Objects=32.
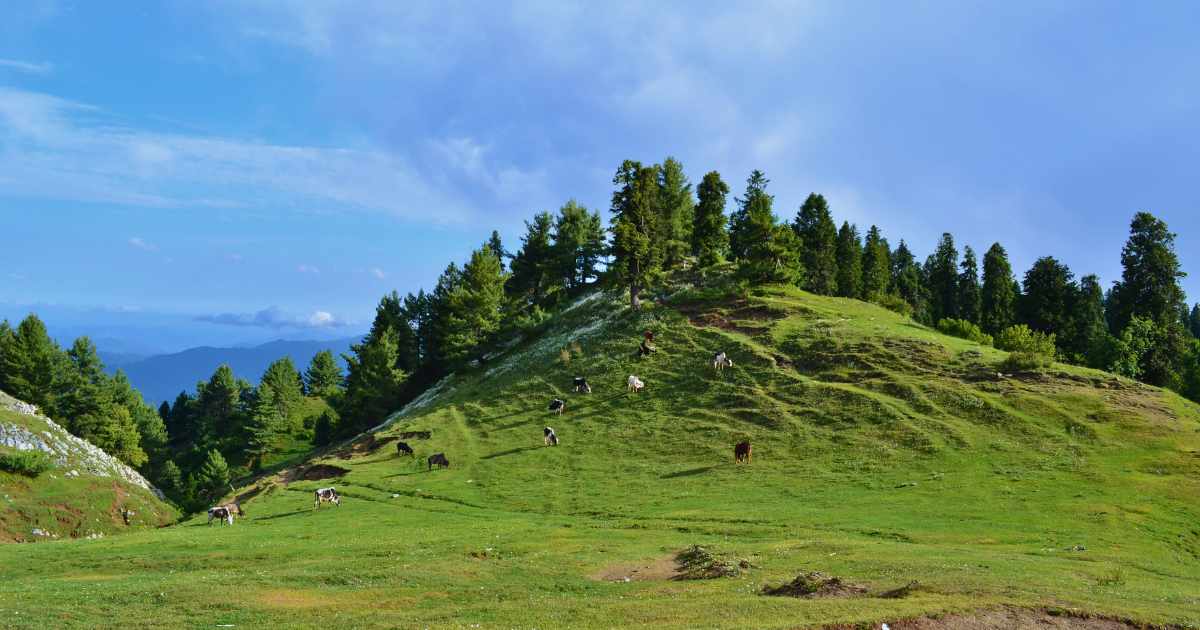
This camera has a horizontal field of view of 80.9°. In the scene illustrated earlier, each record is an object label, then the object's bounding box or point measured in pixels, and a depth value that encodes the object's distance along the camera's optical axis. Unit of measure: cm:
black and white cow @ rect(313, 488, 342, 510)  4797
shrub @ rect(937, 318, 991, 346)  8112
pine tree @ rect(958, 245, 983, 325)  10662
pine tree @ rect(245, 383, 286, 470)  10562
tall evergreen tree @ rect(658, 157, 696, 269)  10669
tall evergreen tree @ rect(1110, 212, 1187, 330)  7844
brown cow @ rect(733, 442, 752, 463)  4797
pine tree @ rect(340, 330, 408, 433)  9862
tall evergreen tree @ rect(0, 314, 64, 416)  9294
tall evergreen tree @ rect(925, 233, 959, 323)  11125
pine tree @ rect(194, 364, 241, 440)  12684
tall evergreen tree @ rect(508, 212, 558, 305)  11462
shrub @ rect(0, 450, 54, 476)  5828
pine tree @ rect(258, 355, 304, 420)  12456
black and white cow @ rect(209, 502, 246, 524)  4578
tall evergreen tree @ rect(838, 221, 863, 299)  10694
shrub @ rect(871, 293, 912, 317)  9925
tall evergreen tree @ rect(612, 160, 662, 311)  8256
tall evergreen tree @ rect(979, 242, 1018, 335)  9719
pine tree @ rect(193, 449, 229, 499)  8700
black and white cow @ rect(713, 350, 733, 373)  6444
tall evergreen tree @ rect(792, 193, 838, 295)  10200
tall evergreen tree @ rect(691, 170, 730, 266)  10219
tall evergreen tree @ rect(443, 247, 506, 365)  8988
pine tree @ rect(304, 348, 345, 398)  15275
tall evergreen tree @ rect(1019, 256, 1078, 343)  8875
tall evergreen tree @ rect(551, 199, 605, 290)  11312
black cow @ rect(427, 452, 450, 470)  5447
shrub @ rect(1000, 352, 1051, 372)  5625
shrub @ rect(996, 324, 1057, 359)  6581
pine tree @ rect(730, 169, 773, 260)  10862
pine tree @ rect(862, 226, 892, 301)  11006
